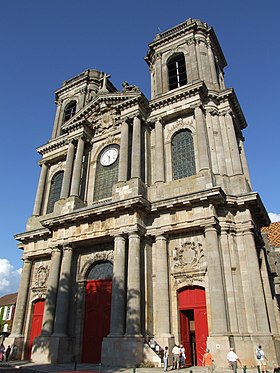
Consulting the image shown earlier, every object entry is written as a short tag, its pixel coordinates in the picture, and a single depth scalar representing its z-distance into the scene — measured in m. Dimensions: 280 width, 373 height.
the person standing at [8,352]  18.41
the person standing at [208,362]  11.46
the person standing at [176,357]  13.30
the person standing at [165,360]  12.64
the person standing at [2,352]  17.86
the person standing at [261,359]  11.99
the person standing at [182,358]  13.59
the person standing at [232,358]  11.45
